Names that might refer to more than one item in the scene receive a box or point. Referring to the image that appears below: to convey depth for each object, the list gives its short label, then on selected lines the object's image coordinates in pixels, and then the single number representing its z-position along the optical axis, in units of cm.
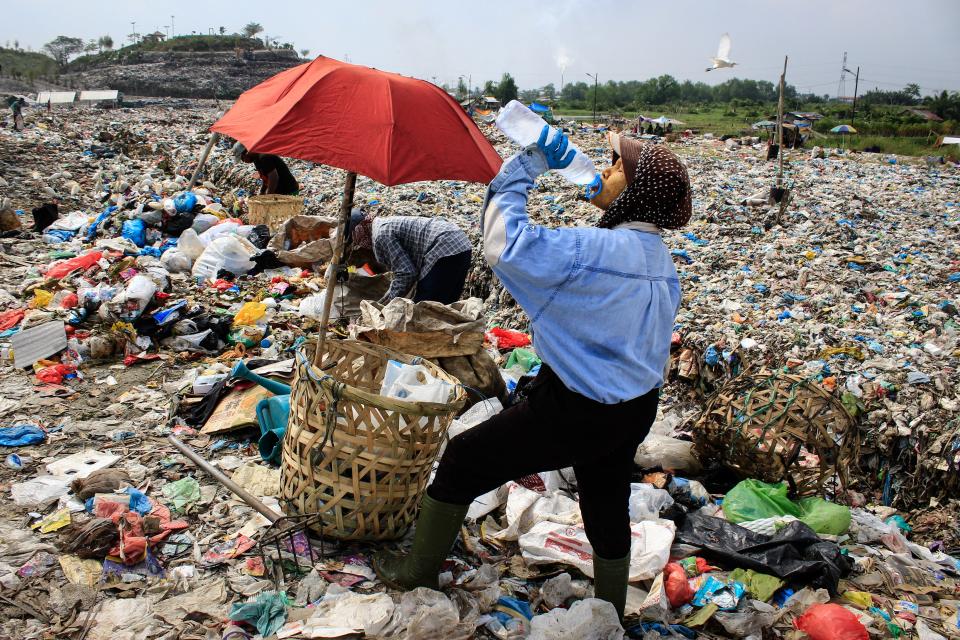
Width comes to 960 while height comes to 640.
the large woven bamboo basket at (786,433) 311
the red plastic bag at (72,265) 554
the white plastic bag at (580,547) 246
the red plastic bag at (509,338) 469
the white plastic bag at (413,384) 231
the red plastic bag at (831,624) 215
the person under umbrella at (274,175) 727
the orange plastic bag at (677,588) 242
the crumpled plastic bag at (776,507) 293
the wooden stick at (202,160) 760
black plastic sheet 251
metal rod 240
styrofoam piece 284
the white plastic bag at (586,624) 195
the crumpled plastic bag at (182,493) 263
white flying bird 771
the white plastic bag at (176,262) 606
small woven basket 683
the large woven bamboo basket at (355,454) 206
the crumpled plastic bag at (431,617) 185
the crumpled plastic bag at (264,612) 192
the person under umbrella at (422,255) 409
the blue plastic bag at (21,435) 304
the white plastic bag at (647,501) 285
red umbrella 214
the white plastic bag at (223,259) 591
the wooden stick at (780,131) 797
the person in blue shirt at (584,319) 159
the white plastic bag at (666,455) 338
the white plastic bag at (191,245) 635
